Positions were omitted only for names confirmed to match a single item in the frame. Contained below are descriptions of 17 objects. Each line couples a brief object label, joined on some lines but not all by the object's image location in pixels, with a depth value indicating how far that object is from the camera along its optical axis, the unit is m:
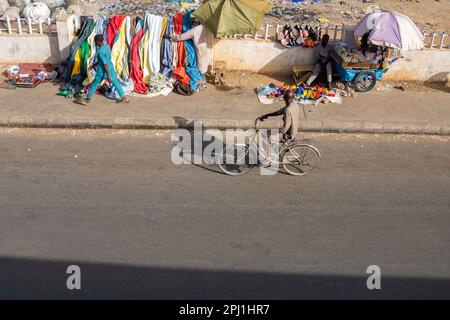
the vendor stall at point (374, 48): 10.02
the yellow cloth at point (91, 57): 10.58
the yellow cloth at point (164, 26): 11.10
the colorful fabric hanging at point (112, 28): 10.95
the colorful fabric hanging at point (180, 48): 11.11
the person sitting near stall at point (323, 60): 11.10
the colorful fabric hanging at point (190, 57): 11.10
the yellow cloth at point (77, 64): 10.81
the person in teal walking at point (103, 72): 9.98
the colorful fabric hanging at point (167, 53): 11.05
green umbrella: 10.50
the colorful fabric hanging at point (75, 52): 10.84
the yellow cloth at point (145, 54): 10.98
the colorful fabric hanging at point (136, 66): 10.88
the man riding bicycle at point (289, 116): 7.65
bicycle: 8.02
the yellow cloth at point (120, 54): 10.94
